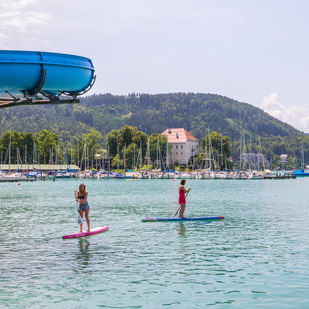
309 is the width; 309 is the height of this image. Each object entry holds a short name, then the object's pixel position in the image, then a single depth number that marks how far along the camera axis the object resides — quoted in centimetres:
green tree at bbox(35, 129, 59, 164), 19288
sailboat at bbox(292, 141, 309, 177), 18045
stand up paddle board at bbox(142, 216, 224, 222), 3353
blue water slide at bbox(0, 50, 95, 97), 1758
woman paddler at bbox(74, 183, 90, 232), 2530
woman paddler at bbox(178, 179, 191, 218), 3094
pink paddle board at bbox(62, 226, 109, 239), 2670
